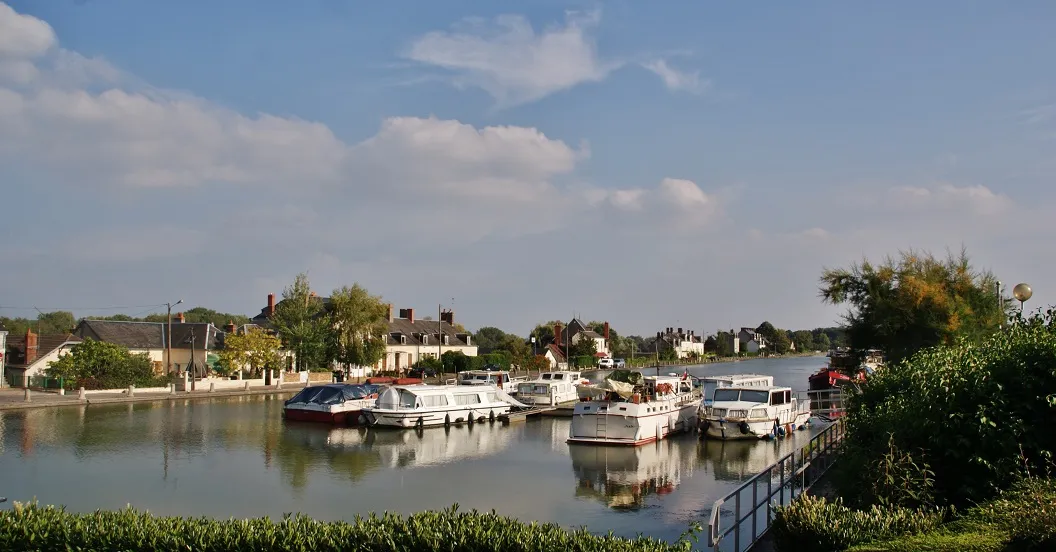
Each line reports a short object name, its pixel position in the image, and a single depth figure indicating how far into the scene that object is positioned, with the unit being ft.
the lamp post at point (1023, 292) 60.95
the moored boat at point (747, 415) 118.01
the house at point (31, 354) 189.78
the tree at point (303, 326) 227.81
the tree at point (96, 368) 171.33
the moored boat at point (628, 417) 113.39
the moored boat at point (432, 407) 130.41
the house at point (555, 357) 352.90
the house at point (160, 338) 220.64
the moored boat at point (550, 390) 167.53
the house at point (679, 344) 551.59
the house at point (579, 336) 410.15
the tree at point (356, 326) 237.25
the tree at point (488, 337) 560.20
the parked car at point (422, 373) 257.14
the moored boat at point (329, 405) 136.67
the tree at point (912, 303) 116.06
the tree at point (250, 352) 206.18
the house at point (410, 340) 282.97
